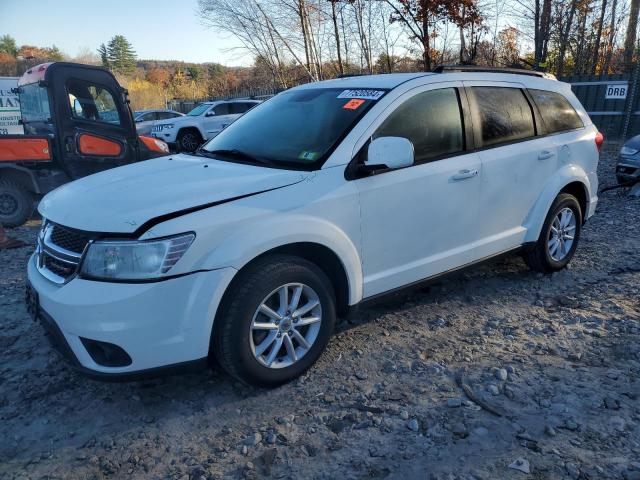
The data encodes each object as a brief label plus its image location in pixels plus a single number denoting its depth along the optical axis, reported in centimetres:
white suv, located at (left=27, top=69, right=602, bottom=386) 247
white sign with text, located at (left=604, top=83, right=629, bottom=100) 1350
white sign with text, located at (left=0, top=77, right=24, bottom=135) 1593
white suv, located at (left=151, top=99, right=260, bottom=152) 1580
